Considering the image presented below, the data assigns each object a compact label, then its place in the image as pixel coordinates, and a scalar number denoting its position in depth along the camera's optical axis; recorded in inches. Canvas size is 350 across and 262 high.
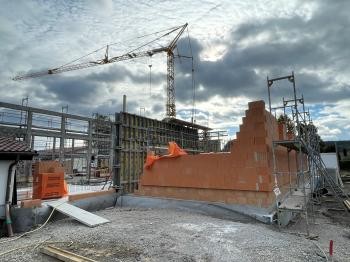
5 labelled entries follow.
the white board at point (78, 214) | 341.8
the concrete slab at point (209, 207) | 376.6
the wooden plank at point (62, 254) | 223.8
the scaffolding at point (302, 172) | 357.4
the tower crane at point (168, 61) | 1678.2
